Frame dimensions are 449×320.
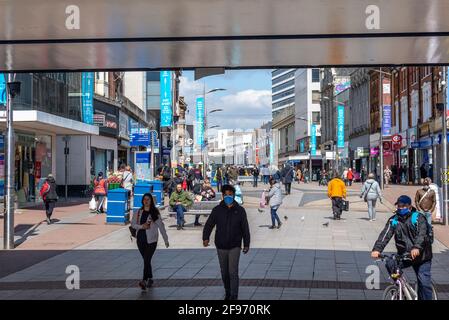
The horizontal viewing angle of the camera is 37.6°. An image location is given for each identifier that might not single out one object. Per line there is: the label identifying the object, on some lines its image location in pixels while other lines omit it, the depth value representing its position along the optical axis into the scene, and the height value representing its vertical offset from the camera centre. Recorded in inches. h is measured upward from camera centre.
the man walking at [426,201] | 688.4 -36.1
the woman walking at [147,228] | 426.0 -38.6
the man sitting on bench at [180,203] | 772.6 -40.4
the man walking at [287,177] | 1504.8 -21.6
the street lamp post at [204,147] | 2583.7 +88.1
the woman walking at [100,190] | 985.1 -31.5
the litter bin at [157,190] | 1081.0 -34.9
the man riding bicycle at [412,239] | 306.3 -34.3
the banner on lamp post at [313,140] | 3911.7 +161.7
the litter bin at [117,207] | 834.2 -48.3
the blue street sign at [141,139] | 1267.2 +57.4
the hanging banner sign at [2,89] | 999.0 +123.0
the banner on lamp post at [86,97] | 1435.8 +158.2
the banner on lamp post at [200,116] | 2824.8 +227.2
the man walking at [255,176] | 2022.1 -24.8
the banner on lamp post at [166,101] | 2113.7 +224.3
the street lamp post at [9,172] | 621.3 -2.0
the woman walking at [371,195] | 875.4 -37.2
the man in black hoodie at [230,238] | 351.9 -37.4
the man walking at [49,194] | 834.8 -30.8
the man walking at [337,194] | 891.4 -36.3
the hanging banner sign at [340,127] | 3225.9 +198.4
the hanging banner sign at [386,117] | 2420.0 +183.5
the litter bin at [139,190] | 917.8 -30.1
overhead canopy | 312.0 +74.0
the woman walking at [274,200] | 780.6 -38.2
